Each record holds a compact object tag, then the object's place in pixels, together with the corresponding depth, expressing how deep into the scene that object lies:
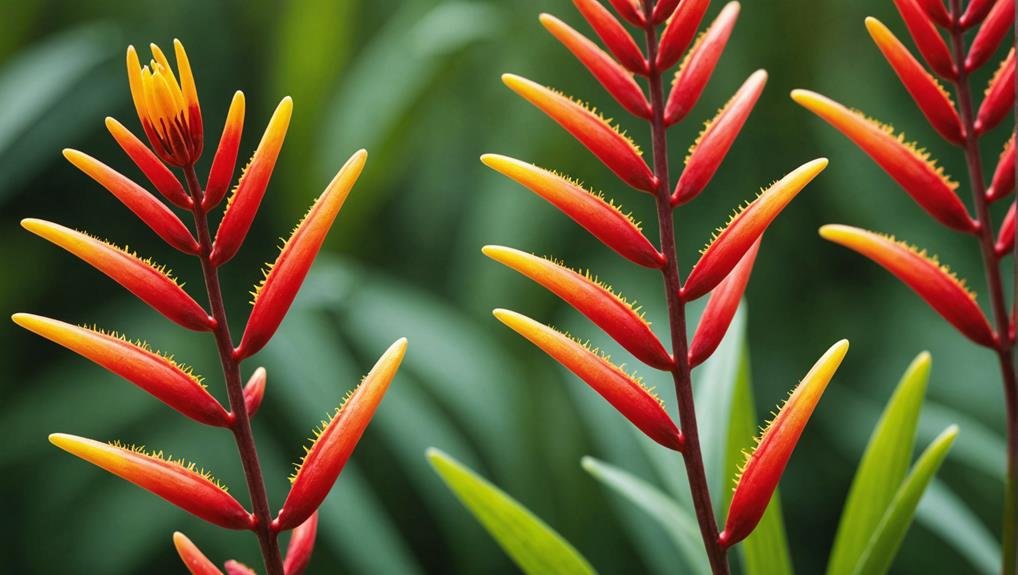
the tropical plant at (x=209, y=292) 0.90
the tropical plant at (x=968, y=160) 0.97
